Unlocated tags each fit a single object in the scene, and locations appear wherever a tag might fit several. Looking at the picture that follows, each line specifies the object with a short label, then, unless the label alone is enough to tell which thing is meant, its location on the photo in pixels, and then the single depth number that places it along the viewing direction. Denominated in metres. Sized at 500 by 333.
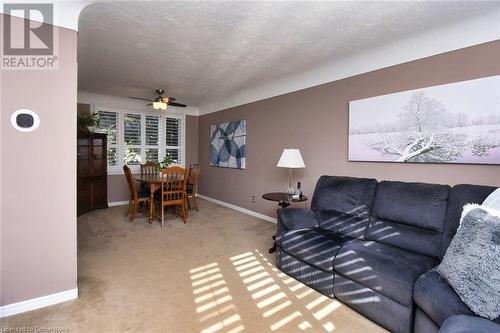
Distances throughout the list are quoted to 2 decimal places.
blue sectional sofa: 1.69
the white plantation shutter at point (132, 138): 5.93
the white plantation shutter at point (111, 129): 5.68
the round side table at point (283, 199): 3.20
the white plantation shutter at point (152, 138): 6.24
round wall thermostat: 1.92
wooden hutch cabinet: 4.82
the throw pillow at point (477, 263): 1.33
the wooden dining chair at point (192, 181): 4.88
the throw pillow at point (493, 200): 1.70
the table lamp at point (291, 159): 3.36
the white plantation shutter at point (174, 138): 6.55
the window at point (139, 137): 5.77
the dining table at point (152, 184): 4.21
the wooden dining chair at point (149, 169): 5.27
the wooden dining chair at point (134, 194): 4.29
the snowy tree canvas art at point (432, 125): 2.28
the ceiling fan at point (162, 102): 4.56
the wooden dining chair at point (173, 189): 4.21
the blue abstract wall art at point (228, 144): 5.28
